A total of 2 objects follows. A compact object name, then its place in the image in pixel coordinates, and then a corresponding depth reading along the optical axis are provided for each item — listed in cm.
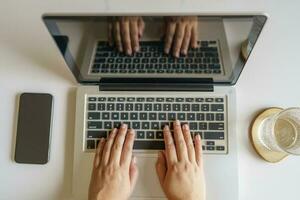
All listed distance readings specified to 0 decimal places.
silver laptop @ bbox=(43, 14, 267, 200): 61
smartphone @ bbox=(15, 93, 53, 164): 65
